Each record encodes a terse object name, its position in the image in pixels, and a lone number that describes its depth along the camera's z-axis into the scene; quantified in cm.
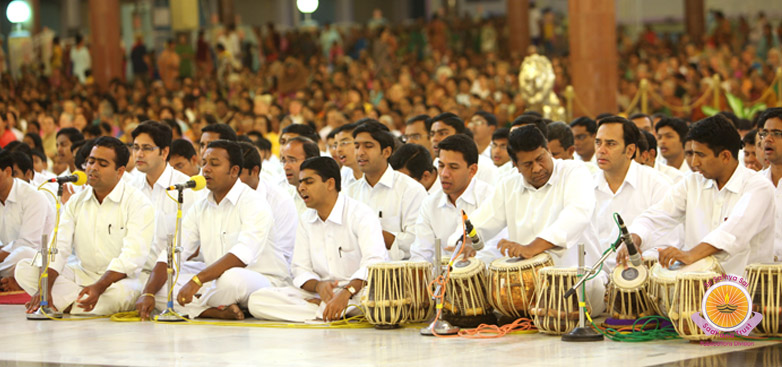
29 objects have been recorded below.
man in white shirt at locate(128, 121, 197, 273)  1421
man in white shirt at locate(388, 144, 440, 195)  1462
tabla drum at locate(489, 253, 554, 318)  1103
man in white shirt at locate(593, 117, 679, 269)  1266
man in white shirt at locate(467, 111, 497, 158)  1766
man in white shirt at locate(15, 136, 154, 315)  1303
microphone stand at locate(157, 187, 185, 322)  1219
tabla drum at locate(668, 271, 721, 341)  1010
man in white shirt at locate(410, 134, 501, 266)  1252
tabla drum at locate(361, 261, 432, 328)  1151
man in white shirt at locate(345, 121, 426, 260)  1375
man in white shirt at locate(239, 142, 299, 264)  1377
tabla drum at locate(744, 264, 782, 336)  1015
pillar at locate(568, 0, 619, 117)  2451
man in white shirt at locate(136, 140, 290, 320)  1263
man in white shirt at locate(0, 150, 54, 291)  1553
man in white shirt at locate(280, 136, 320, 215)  1446
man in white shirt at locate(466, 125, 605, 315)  1136
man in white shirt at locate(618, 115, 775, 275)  1062
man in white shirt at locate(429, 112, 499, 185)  1573
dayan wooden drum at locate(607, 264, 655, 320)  1075
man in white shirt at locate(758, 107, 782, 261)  1164
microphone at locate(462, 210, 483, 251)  1076
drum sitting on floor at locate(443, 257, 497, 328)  1127
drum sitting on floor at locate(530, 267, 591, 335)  1063
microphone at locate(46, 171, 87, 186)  1255
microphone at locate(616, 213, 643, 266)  996
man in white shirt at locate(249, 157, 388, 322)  1233
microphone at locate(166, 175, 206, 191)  1202
